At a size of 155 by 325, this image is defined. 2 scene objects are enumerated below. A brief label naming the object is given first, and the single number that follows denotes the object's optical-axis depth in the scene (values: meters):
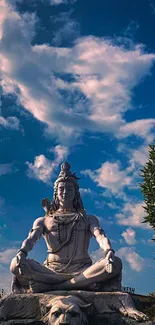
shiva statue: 7.44
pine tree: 14.93
